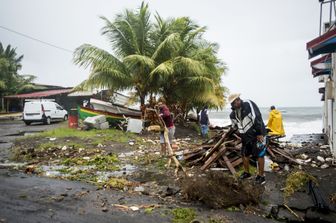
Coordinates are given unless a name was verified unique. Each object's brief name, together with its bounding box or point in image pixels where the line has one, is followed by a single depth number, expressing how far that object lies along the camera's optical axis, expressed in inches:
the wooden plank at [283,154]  329.2
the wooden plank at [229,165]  294.2
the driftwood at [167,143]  314.0
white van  875.4
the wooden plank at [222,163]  317.2
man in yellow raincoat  508.7
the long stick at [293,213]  184.4
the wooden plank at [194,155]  350.9
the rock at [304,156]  362.5
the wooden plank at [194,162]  337.7
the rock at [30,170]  319.3
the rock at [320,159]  339.3
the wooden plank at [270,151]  340.7
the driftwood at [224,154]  318.7
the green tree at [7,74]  1331.2
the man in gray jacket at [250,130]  256.5
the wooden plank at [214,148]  330.0
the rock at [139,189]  249.0
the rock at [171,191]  234.0
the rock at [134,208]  199.2
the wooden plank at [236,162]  315.9
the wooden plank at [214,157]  316.2
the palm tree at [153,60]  643.5
